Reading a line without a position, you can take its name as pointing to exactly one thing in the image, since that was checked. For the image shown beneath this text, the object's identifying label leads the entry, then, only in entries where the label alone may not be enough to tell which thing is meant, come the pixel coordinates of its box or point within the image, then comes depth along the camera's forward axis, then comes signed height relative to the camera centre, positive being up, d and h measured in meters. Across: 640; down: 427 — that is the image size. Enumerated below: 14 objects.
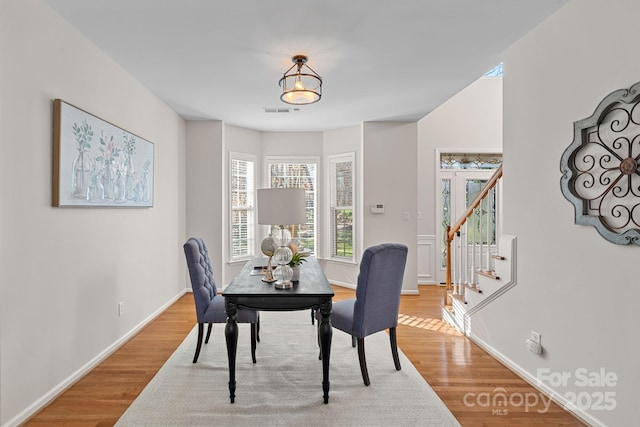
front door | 5.51 +0.35
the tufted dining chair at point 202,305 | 2.65 -0.73
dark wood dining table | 2.13 -0.58
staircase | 2.69 -0.58
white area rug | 1.99 -1.19
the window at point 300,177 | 5.63 +0.59
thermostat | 4.93 +0.09
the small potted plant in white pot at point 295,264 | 2.50 -0.38
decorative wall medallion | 1.72 +0.26
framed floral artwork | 2.26 +0.40
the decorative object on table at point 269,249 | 2.54 -0.27
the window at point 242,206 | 5.21 +0.11
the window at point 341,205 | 5.37 +0.13
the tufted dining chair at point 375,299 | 2.36 -0.62
